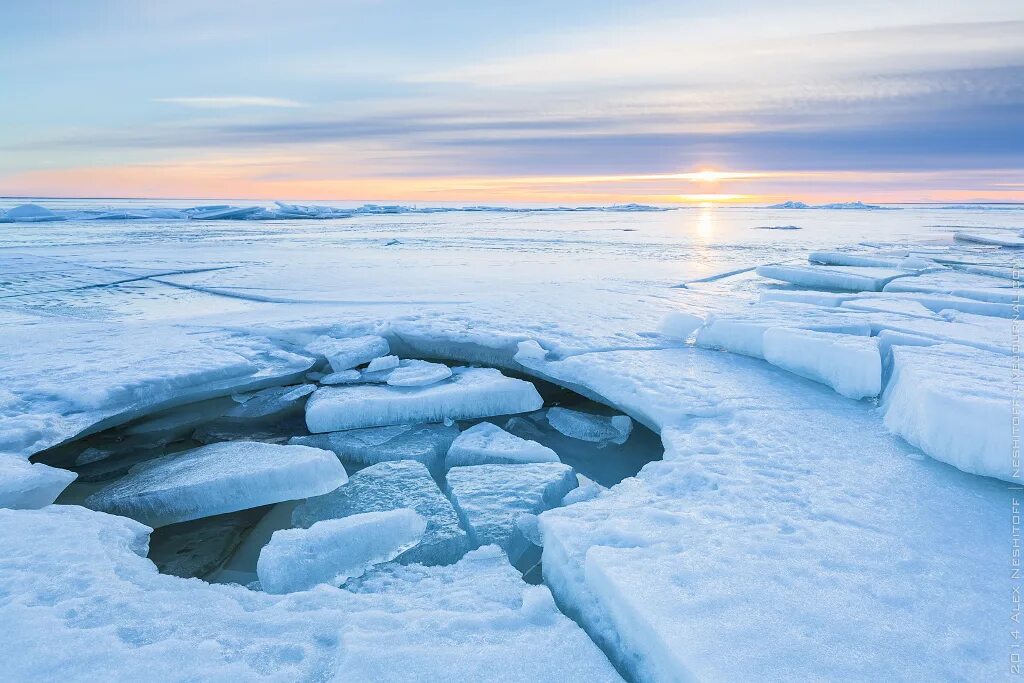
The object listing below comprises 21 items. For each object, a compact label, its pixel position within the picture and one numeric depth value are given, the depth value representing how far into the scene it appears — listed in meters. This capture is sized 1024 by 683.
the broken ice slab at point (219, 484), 2.55
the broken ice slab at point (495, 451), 3.01
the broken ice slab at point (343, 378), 4.00
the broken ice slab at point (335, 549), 2.01
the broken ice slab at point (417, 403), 3.47
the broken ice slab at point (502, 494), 2.39
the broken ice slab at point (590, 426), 3.50
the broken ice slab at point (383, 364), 4.09
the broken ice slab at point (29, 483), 2.33
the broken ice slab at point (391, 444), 3.13
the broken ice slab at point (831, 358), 3.21
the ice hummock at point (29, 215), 22.71
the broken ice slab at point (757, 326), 4.07
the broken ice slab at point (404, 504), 2.32
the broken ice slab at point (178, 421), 3.53
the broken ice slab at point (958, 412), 2.24
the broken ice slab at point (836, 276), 6.74
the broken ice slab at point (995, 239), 12.02
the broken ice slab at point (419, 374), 3.77
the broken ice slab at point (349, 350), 4.22
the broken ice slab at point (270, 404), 3.74
